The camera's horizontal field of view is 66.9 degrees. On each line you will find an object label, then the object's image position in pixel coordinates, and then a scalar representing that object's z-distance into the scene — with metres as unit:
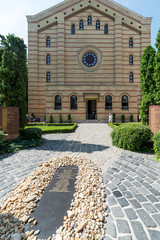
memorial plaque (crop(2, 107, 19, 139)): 8.29
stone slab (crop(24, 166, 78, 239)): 2.22
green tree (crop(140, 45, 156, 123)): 7.55
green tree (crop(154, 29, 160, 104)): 6.62
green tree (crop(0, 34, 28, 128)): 8.12
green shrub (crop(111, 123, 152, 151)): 6.50
